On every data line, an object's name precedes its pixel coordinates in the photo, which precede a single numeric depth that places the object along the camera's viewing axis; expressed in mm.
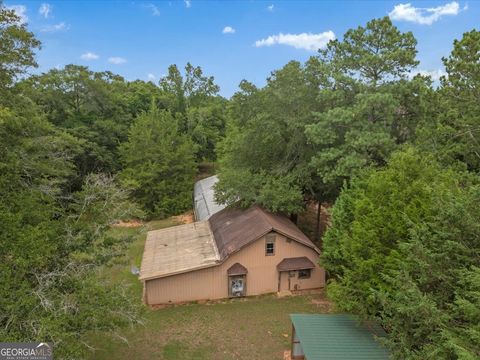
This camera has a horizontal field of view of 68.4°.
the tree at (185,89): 48344
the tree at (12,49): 11742
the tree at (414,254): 8711
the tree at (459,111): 14734
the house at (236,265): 18219
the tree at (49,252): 9195
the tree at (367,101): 18688
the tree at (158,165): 34000
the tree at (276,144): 22052
